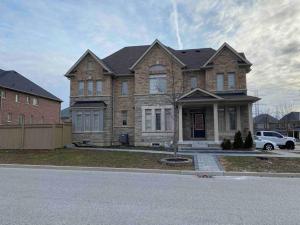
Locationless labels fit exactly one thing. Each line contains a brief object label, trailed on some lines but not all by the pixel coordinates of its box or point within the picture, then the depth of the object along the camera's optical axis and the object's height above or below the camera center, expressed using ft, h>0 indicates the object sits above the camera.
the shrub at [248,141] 52.50 -3.86
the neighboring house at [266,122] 174.25 +2.92
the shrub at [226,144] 52.61 -4.45
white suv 64.35 -4.04
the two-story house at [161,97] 58.63 +8.10
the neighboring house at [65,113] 151.15 +10.21
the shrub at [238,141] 52.98 -3.76
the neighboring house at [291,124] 152.41 +1.32
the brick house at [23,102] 81.00 +10.94
